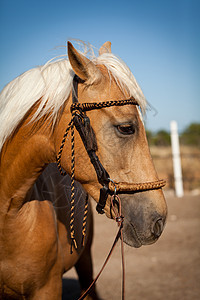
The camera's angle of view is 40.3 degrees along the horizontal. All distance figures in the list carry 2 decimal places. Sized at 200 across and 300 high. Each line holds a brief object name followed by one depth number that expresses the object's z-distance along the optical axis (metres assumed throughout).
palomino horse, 1.75
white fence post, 10.44
